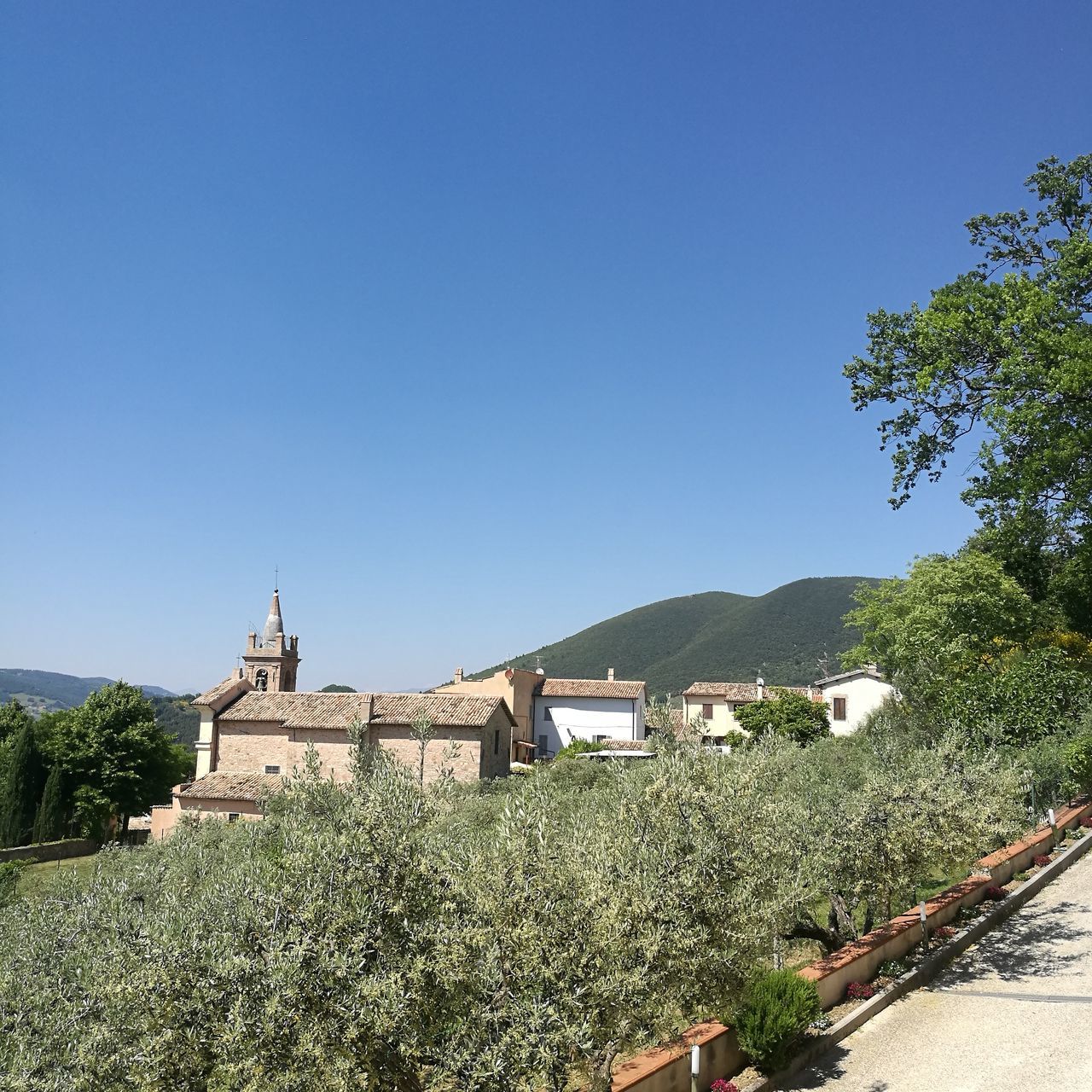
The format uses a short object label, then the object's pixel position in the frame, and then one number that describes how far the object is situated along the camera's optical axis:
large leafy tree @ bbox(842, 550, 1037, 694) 31.69
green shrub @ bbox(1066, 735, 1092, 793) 21.61
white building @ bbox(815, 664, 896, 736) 58.85
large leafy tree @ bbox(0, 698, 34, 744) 49.83
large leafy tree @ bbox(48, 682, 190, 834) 47.97
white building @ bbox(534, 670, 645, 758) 60.53
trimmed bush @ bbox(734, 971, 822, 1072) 10.59
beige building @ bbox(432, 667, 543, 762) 56.91
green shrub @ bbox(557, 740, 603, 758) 52.00
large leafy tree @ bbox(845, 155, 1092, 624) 18.17
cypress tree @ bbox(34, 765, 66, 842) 45.59
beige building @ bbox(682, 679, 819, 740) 66.69
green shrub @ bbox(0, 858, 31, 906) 15.87
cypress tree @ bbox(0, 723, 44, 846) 45.00
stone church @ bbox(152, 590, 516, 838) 42.12
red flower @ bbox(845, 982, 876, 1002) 12.99
